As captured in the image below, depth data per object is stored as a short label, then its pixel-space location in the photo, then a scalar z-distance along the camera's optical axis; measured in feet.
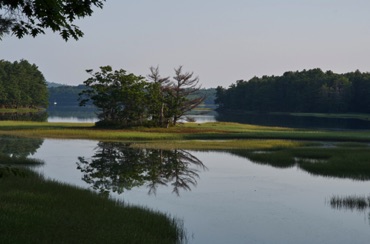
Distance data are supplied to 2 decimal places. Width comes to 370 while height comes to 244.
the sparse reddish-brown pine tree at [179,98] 264.52
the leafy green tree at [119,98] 248.93
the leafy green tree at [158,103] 255.50
